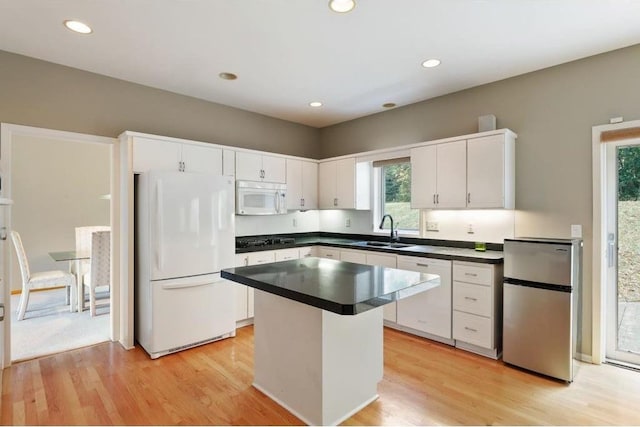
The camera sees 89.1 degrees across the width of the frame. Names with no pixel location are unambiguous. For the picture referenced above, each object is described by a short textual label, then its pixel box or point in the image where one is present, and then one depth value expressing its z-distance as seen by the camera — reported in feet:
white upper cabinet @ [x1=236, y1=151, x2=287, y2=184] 12.95
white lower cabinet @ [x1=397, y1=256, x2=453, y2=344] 10.57
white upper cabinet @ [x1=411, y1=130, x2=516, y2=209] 10.18
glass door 9.12
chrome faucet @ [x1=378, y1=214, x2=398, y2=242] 13.43
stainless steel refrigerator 8.30
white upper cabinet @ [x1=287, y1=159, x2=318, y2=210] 14.85
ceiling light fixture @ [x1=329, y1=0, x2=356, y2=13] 6.89
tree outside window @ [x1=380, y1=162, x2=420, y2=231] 13.92
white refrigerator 9.82
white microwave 12.94
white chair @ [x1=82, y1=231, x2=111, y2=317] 13.14
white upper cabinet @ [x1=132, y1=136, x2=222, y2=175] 10.37
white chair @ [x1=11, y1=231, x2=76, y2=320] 13.03
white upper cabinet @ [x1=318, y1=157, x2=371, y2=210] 14.51
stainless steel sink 13.13
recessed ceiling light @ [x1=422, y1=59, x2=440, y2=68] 9.61
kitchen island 5.97
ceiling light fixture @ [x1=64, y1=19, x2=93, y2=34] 7.71
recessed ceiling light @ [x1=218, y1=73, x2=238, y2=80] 10.67
